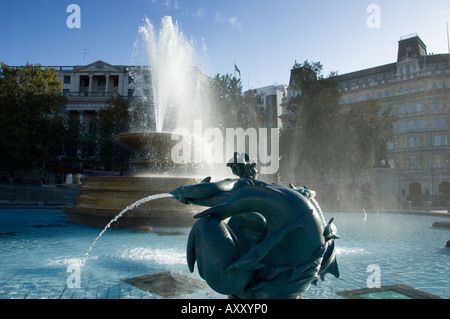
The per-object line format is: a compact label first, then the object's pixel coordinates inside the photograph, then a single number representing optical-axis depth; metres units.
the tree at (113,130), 32.84
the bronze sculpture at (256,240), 2.35
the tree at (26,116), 28.20
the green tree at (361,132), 28.61
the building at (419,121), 45.22
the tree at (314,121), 28.73
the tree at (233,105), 32.72
